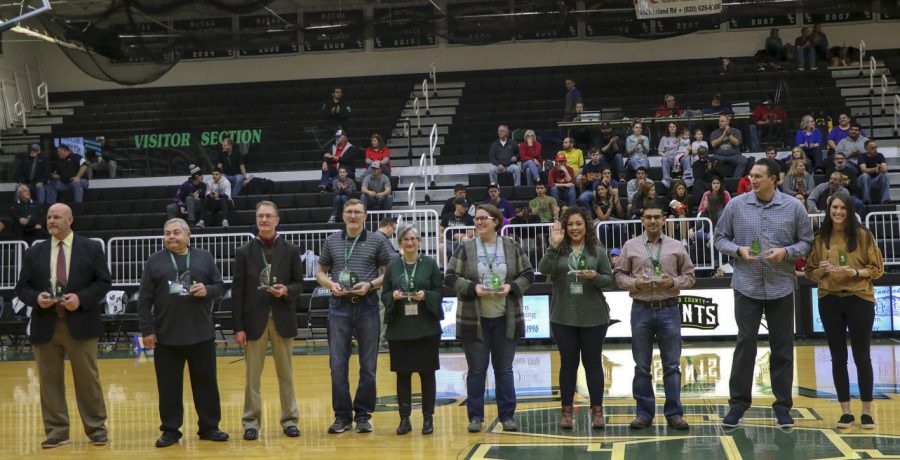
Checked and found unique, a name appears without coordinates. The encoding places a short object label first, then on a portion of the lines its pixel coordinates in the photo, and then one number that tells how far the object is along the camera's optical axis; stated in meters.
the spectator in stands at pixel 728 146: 17.73
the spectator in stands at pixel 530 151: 18.75
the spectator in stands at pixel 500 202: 15.82
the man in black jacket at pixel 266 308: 7.88
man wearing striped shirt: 7.95
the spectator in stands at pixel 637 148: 18.03
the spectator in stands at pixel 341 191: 17.42
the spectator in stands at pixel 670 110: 19.39
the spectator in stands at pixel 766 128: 18.91
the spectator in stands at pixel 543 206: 16.28
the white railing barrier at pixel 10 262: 16.34
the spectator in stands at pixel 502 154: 18.86
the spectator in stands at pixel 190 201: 18.09
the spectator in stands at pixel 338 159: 18.86
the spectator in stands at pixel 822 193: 14.81
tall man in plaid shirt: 7.53
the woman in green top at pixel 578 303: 7.78
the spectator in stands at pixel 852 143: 17.77
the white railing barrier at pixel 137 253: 16.14
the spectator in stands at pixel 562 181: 17.17
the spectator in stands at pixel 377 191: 17.47
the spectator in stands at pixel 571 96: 20.87
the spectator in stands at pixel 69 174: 20.36
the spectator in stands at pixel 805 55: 22.03
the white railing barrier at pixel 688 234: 14.62
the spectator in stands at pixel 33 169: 19.95
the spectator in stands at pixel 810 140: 18.06
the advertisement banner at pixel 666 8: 16.17
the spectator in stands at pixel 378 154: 18.84
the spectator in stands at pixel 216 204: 18.19
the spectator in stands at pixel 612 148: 18.28
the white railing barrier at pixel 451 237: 14.98
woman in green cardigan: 7.81
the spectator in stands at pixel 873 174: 16.72
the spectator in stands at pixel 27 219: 17.84
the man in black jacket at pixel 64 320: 7.79
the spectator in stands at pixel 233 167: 19.73
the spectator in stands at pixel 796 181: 15.96
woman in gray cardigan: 7.81
